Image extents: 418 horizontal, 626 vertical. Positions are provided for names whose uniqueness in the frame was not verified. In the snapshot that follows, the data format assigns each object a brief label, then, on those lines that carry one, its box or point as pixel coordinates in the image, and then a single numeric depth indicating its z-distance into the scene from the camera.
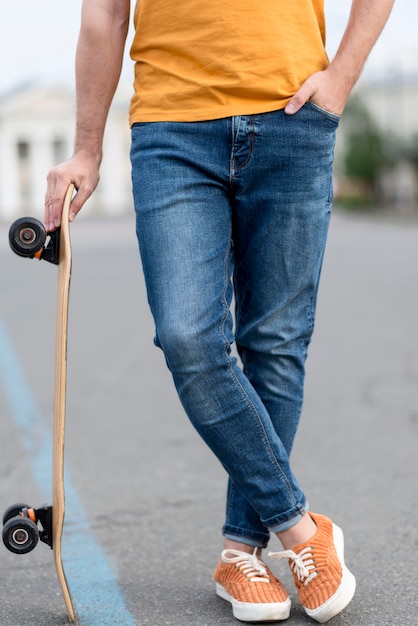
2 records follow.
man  2.28
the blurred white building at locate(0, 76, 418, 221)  98.06
